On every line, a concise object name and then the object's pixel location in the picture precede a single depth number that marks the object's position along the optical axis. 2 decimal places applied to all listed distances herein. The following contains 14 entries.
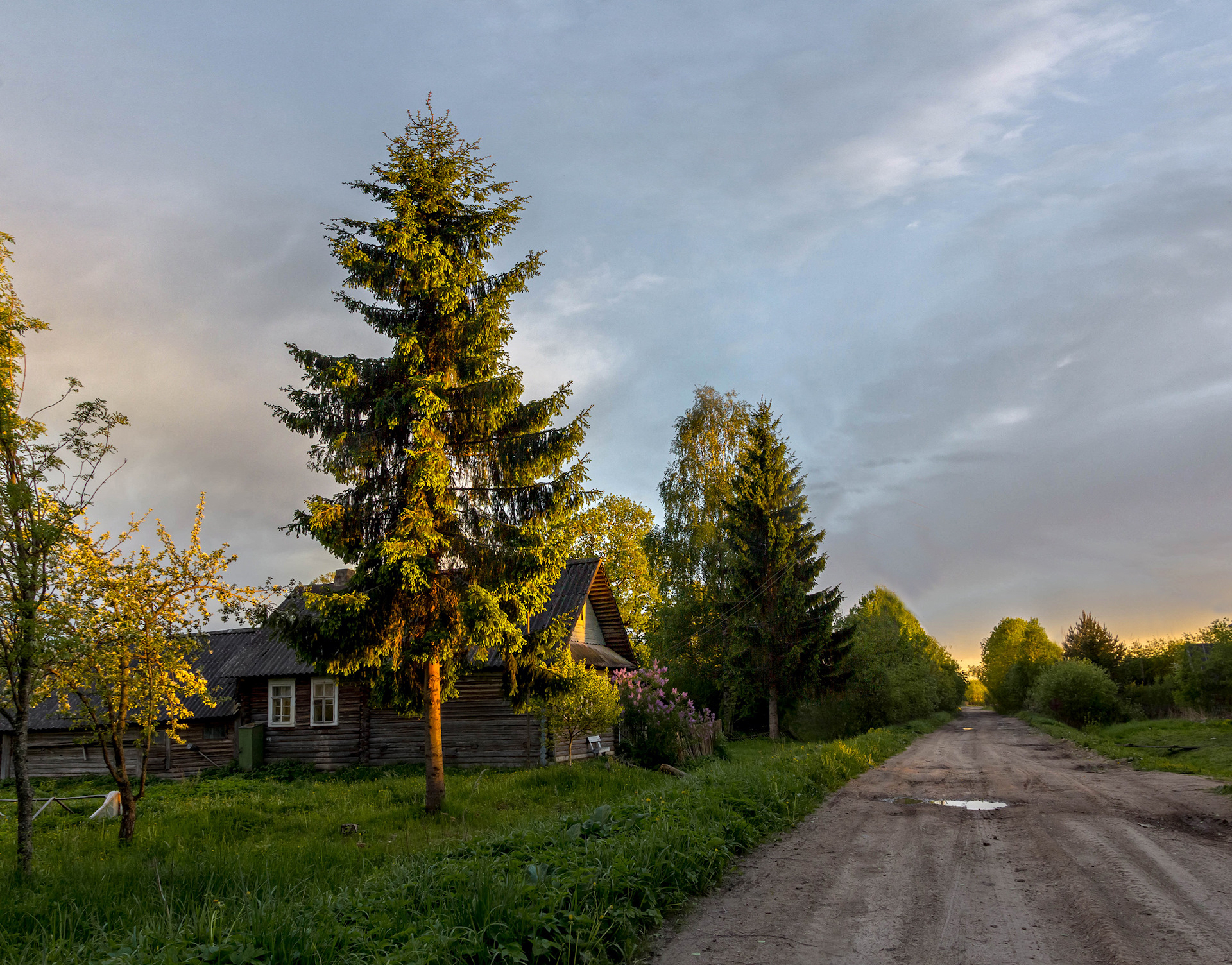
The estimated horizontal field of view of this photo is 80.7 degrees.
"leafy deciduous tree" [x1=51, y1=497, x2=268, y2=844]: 9.98
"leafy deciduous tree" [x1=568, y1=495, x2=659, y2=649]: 40.16
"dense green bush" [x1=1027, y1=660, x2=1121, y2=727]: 37.41
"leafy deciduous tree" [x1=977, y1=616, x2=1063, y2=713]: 63.81
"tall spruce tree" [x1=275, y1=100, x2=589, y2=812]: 12.94
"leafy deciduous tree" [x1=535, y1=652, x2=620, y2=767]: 15.92
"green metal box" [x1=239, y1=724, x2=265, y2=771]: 23.17
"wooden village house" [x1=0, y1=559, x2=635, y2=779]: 21.39
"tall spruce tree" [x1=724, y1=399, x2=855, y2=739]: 31.81
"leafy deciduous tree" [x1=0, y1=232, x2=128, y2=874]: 8.08
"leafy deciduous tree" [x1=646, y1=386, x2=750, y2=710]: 35.66
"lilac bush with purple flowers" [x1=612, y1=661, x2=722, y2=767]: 19.81
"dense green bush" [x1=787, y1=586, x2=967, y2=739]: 33.31
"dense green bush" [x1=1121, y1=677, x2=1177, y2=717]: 37.75
